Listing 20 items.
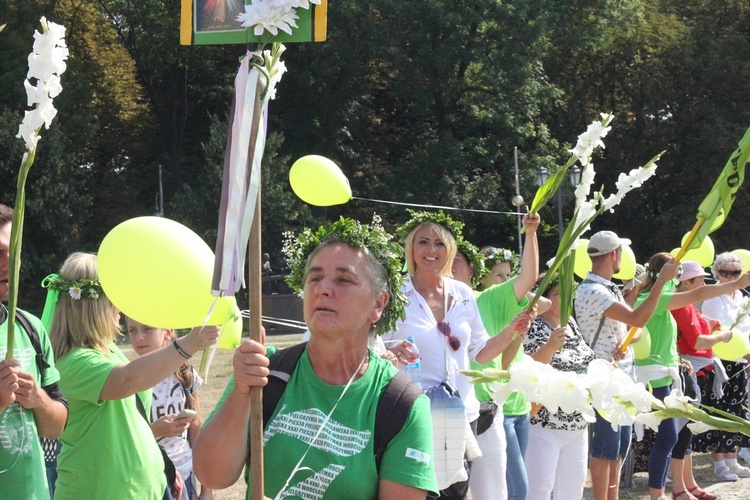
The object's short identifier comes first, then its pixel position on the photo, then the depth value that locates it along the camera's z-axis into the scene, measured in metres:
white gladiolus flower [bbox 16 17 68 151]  2.90
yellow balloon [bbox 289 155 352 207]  7.15
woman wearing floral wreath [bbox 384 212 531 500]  4.63
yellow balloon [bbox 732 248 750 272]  9.84
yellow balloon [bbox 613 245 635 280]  7.97
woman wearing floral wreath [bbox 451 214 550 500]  5.43
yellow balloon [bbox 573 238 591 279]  7.54
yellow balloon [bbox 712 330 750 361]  8.50
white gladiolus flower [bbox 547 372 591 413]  1.99
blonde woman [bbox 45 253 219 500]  3.71
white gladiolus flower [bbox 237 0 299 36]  2.54
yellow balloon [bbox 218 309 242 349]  4.94
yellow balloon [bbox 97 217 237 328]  3.59
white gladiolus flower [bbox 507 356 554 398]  1.98
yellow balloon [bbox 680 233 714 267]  8.95
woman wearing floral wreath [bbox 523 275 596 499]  6.02
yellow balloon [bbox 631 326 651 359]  7.35
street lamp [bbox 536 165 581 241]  24.08
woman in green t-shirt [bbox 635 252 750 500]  7.23
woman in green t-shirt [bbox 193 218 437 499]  2.68
